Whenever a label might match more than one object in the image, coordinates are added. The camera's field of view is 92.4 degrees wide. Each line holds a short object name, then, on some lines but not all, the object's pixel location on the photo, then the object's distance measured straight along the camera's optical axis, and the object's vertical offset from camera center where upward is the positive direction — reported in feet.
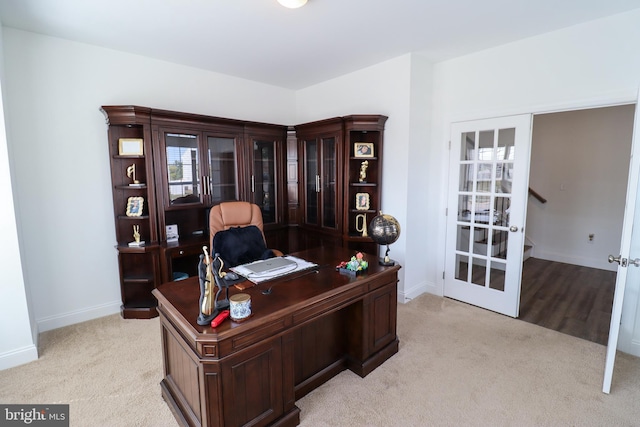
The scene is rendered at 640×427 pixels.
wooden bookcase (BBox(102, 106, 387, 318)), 10.01 -0.10
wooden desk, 4.74 -3.13
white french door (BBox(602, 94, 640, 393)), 6.21 -1.57
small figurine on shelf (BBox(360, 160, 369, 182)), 11.75 +0.27
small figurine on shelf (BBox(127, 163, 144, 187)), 10.15 +0.20
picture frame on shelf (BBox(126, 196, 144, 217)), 10.04 -0.91
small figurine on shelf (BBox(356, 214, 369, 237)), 11.75 -1.84
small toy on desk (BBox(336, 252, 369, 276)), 7.02 -2.08
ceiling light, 6.77 +3.86
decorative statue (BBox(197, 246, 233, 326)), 4.81 -1.78
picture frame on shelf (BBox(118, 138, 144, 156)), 9.79 +1.02
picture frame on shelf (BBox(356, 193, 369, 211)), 11.76 -0.95
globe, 7.47 -1.29
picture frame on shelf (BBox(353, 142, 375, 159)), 11.55 +1.01
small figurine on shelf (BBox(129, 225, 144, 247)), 9.98 -1.96
